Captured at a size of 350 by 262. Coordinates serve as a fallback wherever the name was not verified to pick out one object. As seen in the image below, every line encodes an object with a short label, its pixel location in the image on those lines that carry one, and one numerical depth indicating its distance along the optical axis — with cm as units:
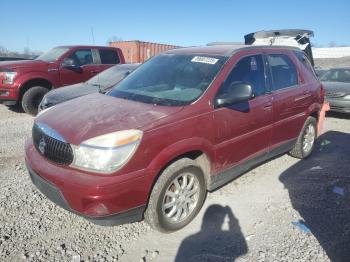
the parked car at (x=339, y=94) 870
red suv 253
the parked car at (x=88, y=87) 636
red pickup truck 767
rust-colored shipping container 1692
